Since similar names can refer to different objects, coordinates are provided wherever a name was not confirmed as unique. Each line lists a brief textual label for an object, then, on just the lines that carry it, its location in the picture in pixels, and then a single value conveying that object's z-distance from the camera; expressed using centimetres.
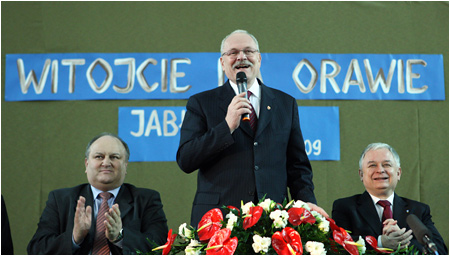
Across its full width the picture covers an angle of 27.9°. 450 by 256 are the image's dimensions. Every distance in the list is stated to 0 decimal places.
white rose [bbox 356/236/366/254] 280
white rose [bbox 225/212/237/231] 277
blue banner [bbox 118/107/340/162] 520
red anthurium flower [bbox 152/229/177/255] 284
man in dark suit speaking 330
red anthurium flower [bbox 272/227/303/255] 270
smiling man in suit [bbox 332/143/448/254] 382
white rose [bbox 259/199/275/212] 281
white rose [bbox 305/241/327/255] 271
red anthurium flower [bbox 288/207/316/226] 277
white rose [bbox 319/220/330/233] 278
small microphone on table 283
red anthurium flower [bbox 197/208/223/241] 279
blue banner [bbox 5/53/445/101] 523
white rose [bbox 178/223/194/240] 284
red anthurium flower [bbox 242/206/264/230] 275
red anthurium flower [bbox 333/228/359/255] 278
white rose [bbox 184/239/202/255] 278
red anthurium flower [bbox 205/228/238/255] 270
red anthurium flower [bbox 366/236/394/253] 287
